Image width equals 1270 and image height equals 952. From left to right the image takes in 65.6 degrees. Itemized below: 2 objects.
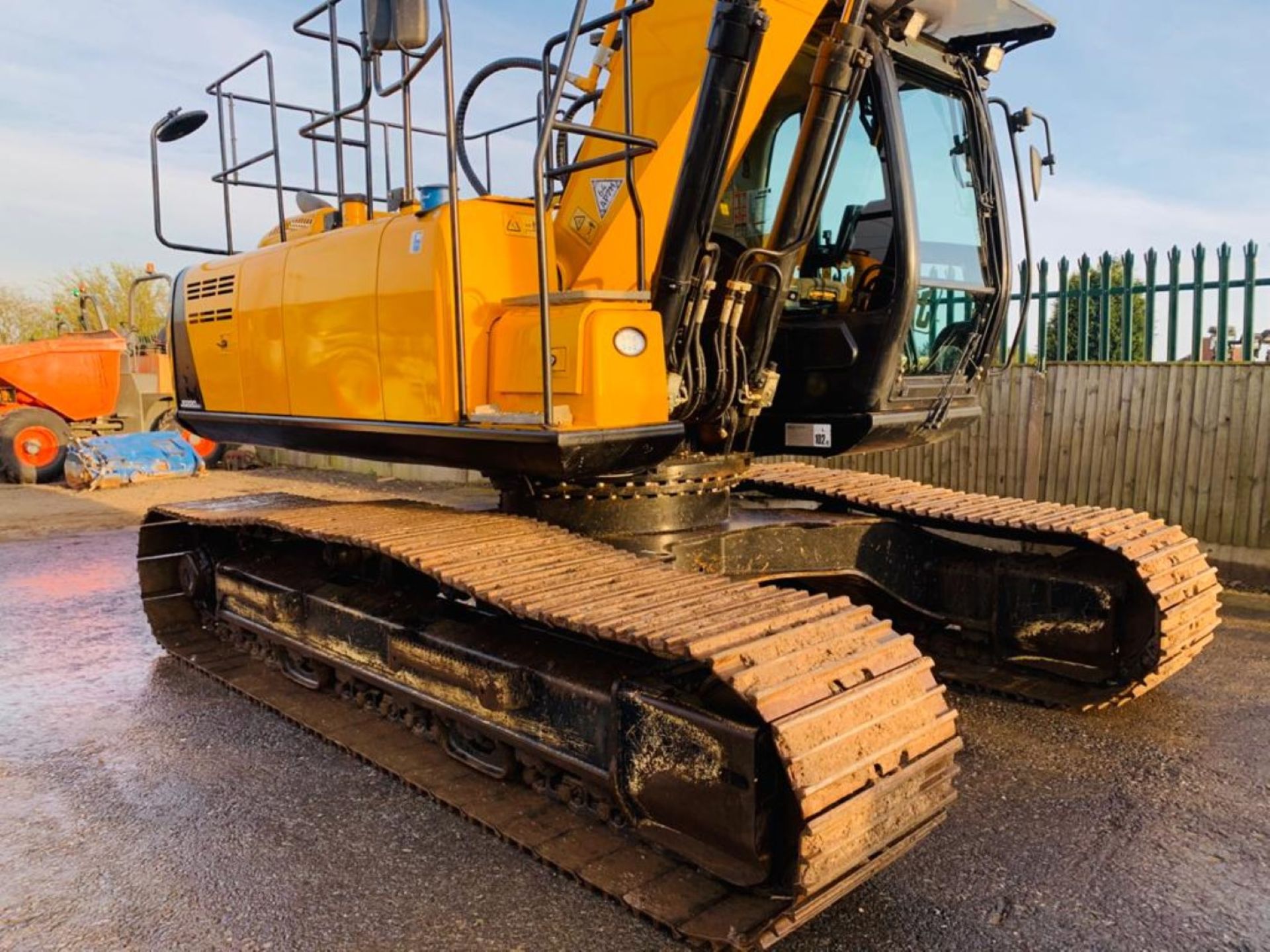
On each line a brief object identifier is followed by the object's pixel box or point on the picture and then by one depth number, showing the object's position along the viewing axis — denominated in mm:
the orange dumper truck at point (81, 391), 14922
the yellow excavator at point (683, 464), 2656
